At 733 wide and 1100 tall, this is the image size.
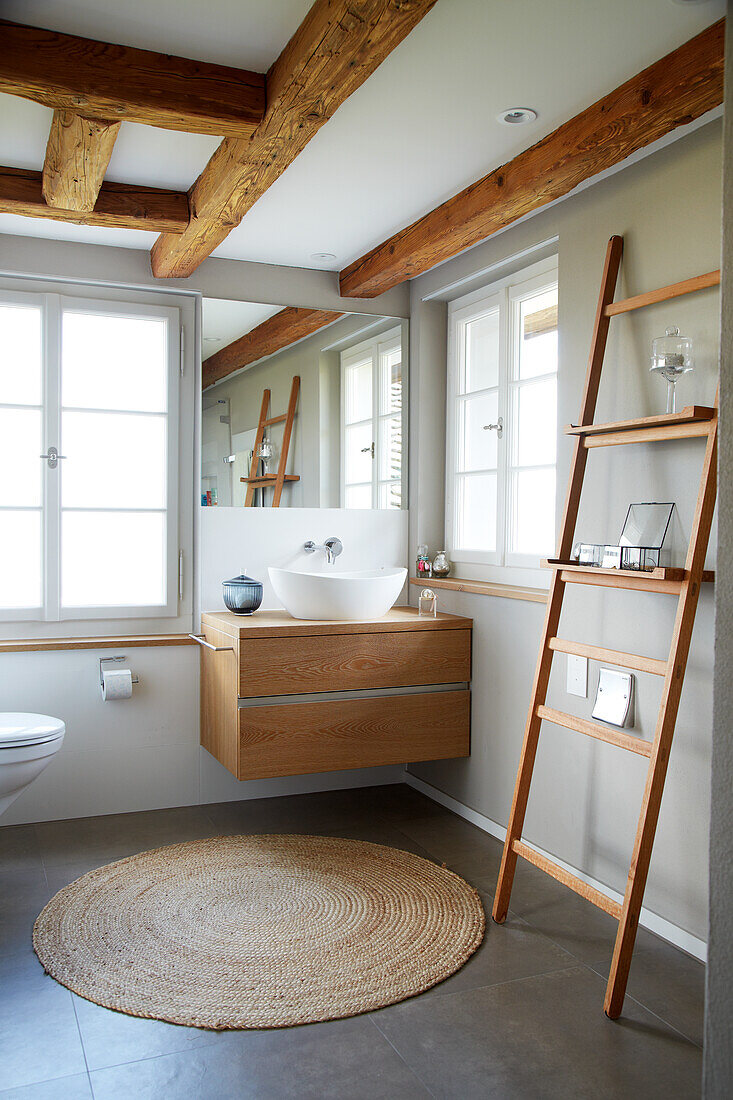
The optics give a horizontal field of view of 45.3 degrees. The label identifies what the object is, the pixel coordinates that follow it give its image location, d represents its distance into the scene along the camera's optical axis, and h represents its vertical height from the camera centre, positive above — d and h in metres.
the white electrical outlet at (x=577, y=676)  2.77 -0.49
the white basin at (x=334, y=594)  3.19 -0.28
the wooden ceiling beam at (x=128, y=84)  1.94 +1.00
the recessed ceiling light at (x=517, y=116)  2.34 +1.09
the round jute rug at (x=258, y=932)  2.15 -1.17
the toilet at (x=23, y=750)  2.72 -0.74
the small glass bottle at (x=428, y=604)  3.44 -0.35
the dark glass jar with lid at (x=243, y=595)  3.41 -0.30
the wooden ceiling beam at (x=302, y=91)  1.73 +0.97
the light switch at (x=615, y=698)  2.55 -0.52
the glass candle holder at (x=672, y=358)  2.30 +0.43
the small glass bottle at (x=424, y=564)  3.81 -0.19
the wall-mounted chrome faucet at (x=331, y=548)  3.79 -0.13
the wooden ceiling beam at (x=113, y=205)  2.81 +1.02
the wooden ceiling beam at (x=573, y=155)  2.03 +1.01
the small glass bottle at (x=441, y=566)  3.74 -0.20
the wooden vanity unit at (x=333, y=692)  3.06 -0.63
